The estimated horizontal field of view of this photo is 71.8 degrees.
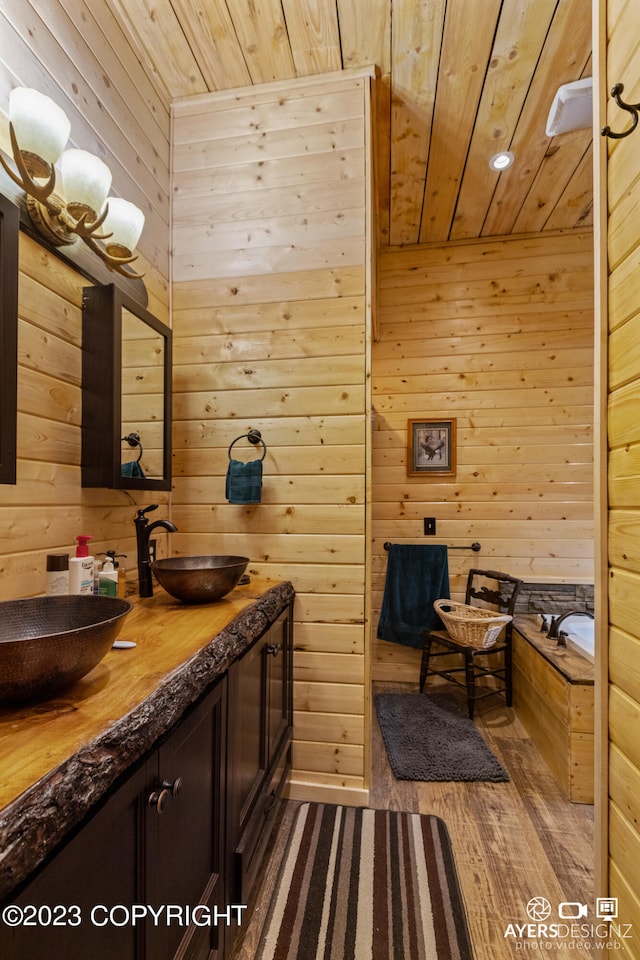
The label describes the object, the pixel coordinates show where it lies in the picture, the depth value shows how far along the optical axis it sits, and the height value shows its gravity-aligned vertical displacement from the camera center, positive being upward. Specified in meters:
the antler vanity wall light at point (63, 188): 1.10 +0.86
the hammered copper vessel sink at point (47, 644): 0.67 -0.27
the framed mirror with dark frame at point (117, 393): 1.42 +0.33
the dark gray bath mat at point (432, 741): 2.07 -1.31
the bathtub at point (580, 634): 2.24 -0.79
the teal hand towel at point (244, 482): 1.87 +0.03
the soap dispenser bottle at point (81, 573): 1.19 -0.23
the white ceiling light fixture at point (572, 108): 1.73 +1.59
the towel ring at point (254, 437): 1.95 +0.23
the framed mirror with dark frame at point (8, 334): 1.07 +0.38
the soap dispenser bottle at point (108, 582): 1.32 -0.28
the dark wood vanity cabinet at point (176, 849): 0.57 -0.63
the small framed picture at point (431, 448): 3.15 +0.31
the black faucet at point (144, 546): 1.50 -0.20
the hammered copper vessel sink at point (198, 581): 1.36 -0.29
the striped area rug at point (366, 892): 1.27 -1.30
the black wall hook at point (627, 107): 0.83 +0.73
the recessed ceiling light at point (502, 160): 2.38 +1.82
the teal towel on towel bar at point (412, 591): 2.96 -0.68
